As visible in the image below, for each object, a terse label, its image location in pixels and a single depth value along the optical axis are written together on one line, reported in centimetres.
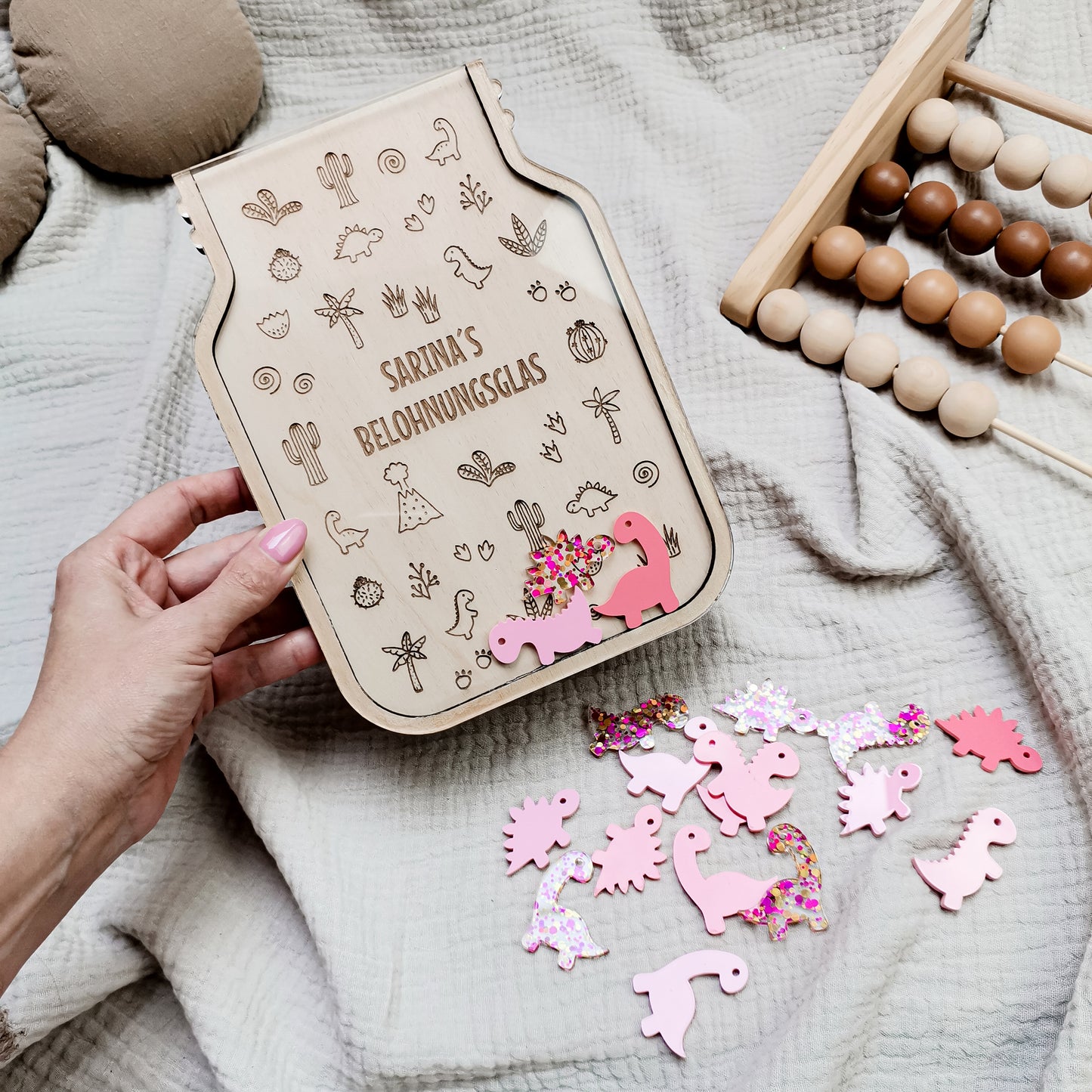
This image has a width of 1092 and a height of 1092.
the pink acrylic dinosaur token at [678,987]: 70
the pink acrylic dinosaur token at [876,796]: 76
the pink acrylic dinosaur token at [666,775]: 78
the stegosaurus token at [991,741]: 77
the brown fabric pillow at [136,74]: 89
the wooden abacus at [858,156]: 88
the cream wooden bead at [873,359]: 87
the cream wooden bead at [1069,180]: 86
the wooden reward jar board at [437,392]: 71
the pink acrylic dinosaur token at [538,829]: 77
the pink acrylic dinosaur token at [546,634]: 73
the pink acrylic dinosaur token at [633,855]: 75
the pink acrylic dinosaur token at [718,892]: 73
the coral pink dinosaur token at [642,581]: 73
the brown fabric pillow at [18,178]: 91
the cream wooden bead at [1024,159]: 88
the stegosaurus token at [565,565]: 73
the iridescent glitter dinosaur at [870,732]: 78
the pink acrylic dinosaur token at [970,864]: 73
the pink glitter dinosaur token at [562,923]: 73
